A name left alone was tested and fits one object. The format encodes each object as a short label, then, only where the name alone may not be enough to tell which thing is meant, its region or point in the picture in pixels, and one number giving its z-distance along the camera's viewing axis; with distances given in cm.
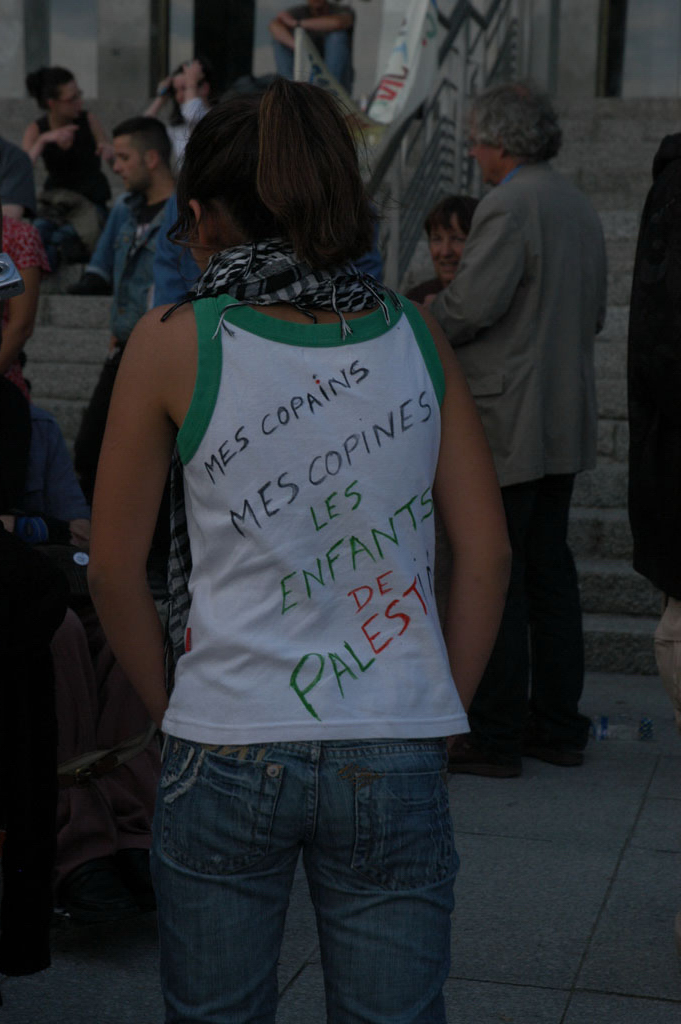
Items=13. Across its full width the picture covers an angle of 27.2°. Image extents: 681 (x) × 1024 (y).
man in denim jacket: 559
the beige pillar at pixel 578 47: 1453
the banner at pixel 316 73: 697
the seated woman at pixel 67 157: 959
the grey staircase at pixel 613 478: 564
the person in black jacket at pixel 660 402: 266
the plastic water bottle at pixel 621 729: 472
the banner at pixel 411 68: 728
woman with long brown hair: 161
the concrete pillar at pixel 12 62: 1555
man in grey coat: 432
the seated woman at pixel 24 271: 518
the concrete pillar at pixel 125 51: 1563
